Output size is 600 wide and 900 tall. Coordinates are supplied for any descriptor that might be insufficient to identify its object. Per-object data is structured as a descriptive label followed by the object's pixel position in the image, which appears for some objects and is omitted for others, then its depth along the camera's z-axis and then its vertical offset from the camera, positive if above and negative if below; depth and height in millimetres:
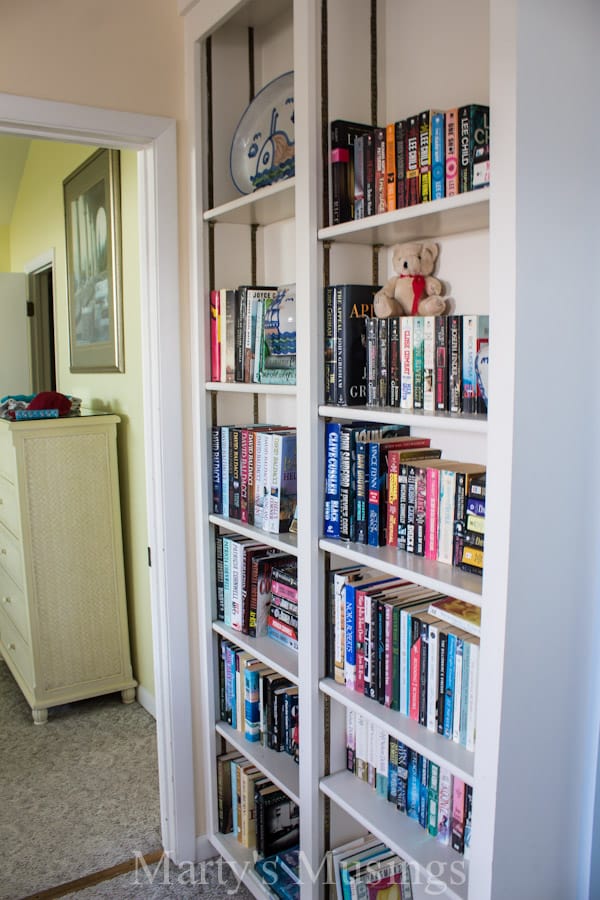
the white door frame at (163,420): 1866 -162
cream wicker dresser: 2938 -802
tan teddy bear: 1502 +145
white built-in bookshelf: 1092 -77
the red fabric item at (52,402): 3012 -162
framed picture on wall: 3049 +439
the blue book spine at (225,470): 1972 -293
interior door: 4398 +205
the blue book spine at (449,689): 1332 -600
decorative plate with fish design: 1769 +546
